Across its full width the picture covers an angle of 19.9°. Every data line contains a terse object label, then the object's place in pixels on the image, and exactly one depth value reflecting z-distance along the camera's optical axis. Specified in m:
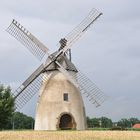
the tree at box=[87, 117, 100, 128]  139.39
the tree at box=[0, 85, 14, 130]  38.62
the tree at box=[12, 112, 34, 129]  132.12
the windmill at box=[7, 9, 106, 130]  42.50
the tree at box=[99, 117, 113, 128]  160.76
